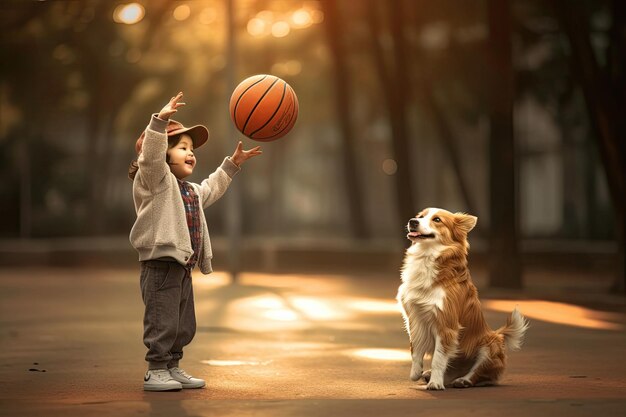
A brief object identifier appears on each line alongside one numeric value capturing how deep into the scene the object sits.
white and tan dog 9.98
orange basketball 11.05
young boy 9.81
